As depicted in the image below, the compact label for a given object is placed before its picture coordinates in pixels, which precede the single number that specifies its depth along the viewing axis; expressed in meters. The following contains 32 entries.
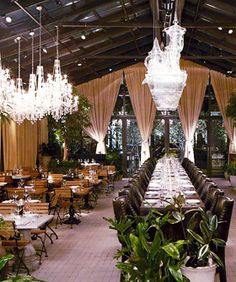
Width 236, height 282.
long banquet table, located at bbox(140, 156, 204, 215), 6.25
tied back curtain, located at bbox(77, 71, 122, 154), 18.36
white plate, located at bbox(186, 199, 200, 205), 6.42
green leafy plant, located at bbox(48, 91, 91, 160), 15.10
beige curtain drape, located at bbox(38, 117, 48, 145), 17.39
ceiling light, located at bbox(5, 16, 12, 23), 8.89
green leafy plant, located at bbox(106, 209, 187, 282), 3.50
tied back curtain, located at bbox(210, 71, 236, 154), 18.09
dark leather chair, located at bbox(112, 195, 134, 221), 5.36
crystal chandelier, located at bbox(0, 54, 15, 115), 8.85
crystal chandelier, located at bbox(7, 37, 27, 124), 10.30
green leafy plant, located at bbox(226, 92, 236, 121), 14.72
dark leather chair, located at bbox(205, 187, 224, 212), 6.37
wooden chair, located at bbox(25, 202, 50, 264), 6.92
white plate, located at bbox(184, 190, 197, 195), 7.55
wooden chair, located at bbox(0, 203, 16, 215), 6.87
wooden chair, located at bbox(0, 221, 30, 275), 5.91
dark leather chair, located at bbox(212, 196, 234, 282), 5.26
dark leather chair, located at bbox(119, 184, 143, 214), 6.41
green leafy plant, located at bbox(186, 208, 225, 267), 4.00
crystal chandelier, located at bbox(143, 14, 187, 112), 8.30
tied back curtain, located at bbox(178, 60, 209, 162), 18.12
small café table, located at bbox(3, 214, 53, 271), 6.09
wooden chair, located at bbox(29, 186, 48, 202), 9.46
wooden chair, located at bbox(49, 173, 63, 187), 11.52
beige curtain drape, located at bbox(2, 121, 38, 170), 14.16
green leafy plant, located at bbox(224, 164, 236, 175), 15.23
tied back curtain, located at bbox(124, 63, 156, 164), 18.22
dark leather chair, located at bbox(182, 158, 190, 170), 14.62
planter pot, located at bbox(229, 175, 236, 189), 14.63
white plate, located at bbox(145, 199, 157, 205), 6.35
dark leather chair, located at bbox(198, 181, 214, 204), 7.73
